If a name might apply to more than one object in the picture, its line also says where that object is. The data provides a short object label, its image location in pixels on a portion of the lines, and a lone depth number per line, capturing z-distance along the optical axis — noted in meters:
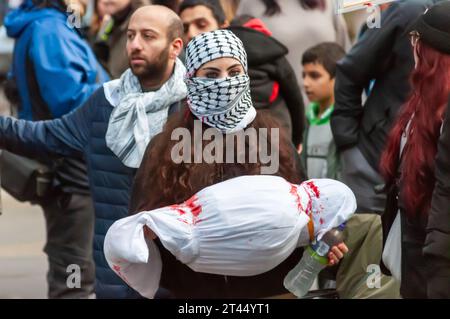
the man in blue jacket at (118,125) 9.79
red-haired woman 8.52
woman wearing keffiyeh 8.08
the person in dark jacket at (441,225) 8.01
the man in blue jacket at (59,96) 12.31
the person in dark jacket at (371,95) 11.40
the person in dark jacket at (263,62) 11.95
